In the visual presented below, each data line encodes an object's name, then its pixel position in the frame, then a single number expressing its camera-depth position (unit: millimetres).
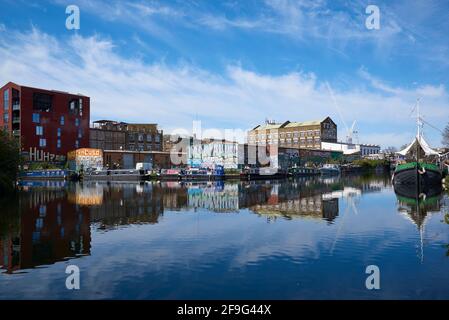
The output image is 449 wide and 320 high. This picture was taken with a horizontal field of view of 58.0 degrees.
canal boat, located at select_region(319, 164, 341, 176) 113625
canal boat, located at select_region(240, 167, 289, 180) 80750
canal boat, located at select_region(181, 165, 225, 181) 78062
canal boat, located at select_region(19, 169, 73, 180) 79875
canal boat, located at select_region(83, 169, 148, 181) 78438
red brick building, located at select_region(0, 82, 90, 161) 80750
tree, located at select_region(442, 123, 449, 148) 74500
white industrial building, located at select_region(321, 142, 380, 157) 139750
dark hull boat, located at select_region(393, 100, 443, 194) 49844
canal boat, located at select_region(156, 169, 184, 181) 79750
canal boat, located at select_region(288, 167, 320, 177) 99675
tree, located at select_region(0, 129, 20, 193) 41294
